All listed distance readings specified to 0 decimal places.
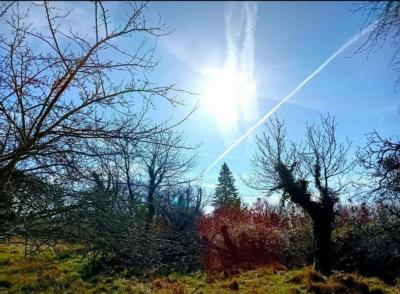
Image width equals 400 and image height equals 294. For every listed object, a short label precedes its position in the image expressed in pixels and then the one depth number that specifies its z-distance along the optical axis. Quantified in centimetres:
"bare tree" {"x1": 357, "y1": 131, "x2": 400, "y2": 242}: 841
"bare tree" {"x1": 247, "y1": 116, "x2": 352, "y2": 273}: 1583
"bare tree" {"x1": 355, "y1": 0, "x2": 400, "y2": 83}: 462
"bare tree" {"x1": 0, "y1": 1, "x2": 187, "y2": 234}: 462
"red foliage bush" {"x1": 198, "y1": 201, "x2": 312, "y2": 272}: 1828
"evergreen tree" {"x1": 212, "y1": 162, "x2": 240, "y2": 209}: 6538
